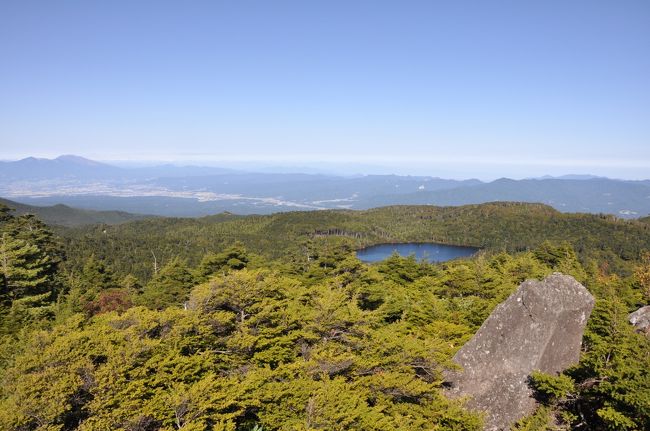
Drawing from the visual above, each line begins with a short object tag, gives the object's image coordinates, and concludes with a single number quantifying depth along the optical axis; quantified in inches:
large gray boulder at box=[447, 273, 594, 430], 595.8
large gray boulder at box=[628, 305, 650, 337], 770.2
